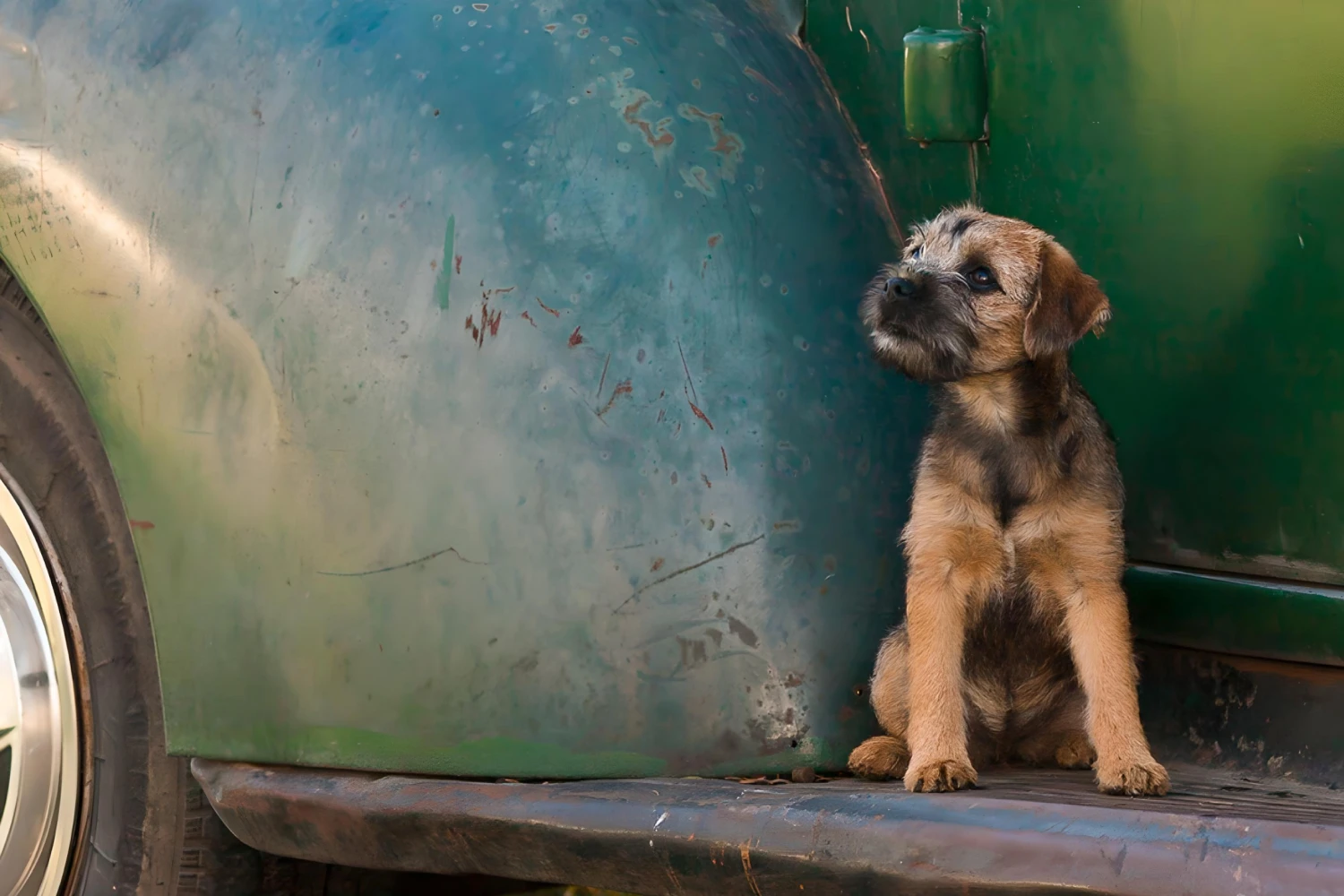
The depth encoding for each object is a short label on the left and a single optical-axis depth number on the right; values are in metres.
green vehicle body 4.91
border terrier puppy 5.22
